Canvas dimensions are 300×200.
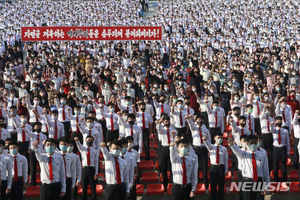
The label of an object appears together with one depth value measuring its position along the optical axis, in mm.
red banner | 15812
